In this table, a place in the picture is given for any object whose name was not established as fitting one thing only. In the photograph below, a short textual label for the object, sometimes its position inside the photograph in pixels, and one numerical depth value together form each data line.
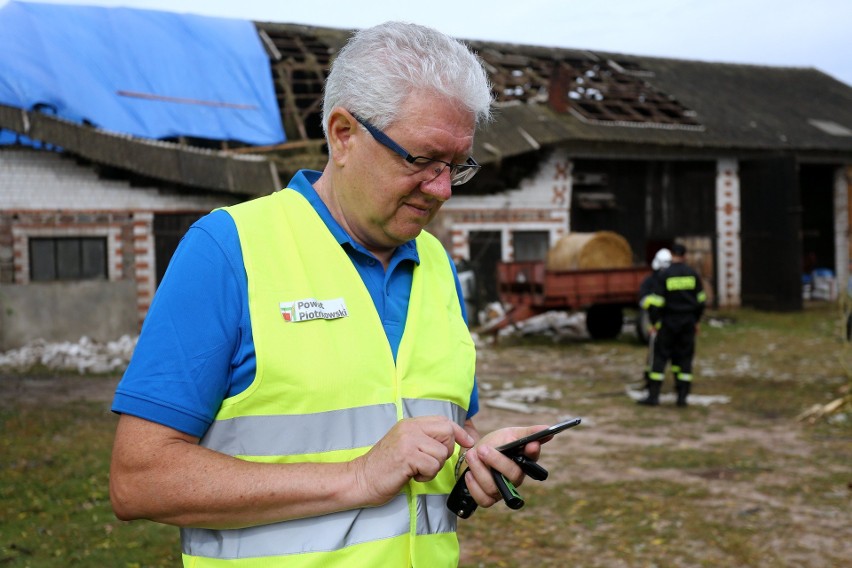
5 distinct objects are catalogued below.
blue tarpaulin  15.90
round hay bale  15.56
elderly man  1.58
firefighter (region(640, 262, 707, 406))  9.95
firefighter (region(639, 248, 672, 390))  10.24
